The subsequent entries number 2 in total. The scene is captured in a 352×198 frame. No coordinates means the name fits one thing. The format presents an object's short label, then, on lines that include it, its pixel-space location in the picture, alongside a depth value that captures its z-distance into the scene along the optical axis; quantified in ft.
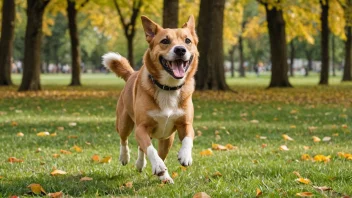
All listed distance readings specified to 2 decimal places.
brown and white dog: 17.40
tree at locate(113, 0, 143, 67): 126.44
